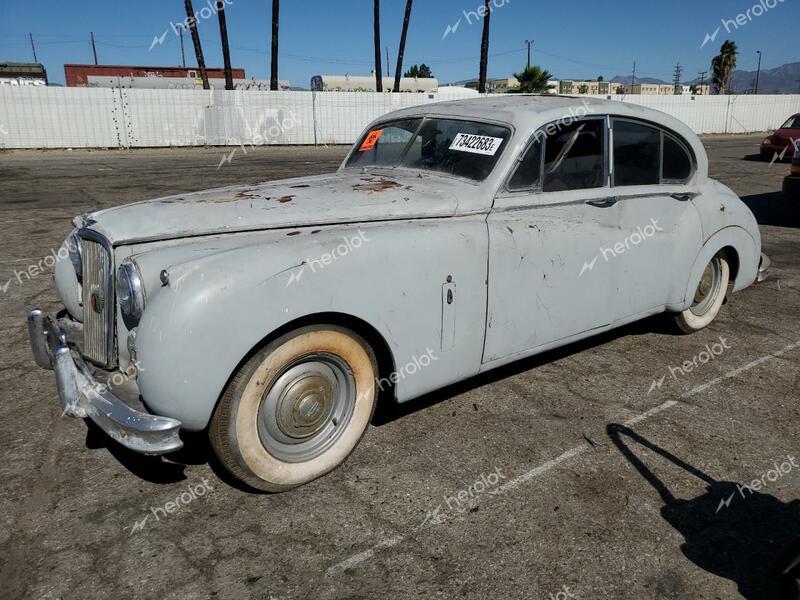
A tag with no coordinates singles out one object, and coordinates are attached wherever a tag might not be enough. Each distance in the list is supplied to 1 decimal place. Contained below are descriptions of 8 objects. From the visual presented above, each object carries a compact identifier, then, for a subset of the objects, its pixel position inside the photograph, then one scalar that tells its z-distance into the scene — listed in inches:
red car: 707.7
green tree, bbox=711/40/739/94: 2591.0
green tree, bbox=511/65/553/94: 1476.0
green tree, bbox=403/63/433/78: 3348.9
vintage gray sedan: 99.1
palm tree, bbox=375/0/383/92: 1316.4
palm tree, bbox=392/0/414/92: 1274.6
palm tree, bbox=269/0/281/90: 1100.5
